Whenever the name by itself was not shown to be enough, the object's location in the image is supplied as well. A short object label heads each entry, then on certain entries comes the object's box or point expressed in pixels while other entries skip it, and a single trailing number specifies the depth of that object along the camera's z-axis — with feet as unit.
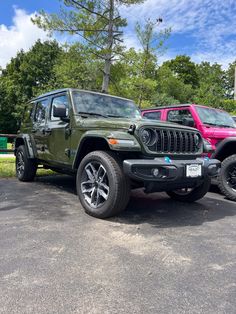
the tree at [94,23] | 35.81
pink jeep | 17.57
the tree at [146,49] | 45.57
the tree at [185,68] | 137.49
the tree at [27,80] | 100.96
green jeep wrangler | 12.06
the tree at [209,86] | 87.67
